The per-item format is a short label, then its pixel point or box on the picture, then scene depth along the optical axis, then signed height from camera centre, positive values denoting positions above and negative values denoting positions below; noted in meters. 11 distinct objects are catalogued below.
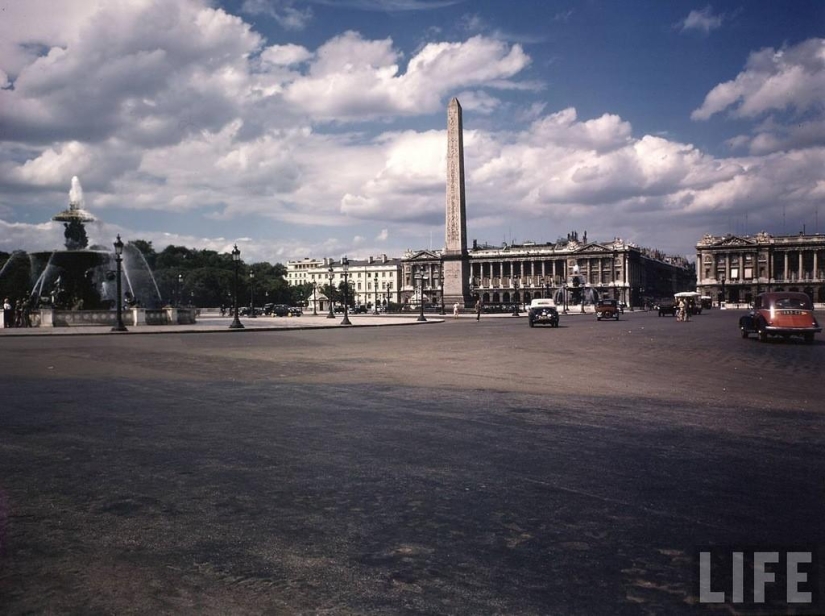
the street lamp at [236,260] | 40.33 +2.89
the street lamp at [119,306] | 35.70 +0.12
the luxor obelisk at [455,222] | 58.50 +7.67
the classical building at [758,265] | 137.25 +7.29
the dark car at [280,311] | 82.38 -0.65
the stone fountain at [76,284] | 40.69 +1.63
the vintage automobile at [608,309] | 57.00 -0.69
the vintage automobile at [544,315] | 41.53 -0.82
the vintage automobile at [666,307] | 69.50 -0.73
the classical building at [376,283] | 192.88 +6.33
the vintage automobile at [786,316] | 23.03 -0.62
